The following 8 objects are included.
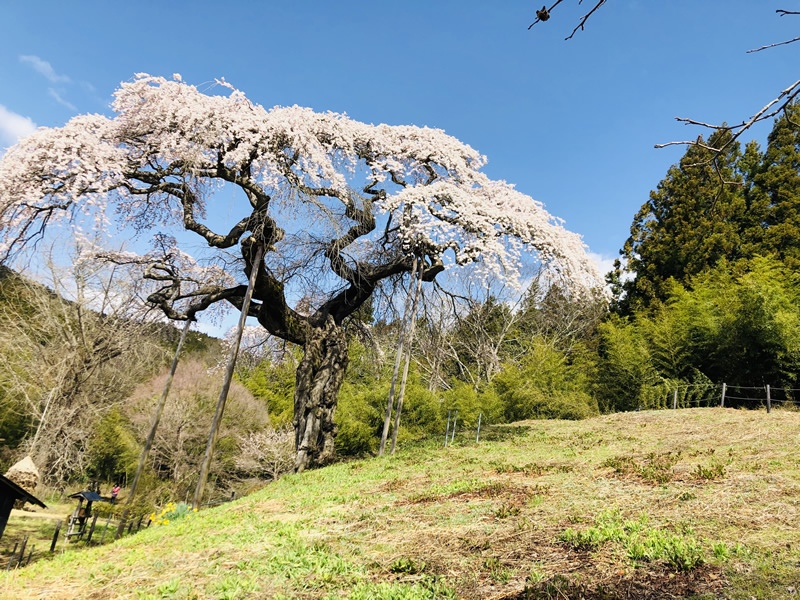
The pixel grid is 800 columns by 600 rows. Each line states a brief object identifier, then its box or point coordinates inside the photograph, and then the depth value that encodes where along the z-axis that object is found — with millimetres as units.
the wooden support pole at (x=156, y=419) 14380
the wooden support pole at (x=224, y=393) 9469
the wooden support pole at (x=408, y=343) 12141
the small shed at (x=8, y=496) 10477
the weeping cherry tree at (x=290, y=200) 10500
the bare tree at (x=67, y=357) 18672
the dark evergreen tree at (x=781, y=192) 21719
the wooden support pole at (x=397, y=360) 11883
